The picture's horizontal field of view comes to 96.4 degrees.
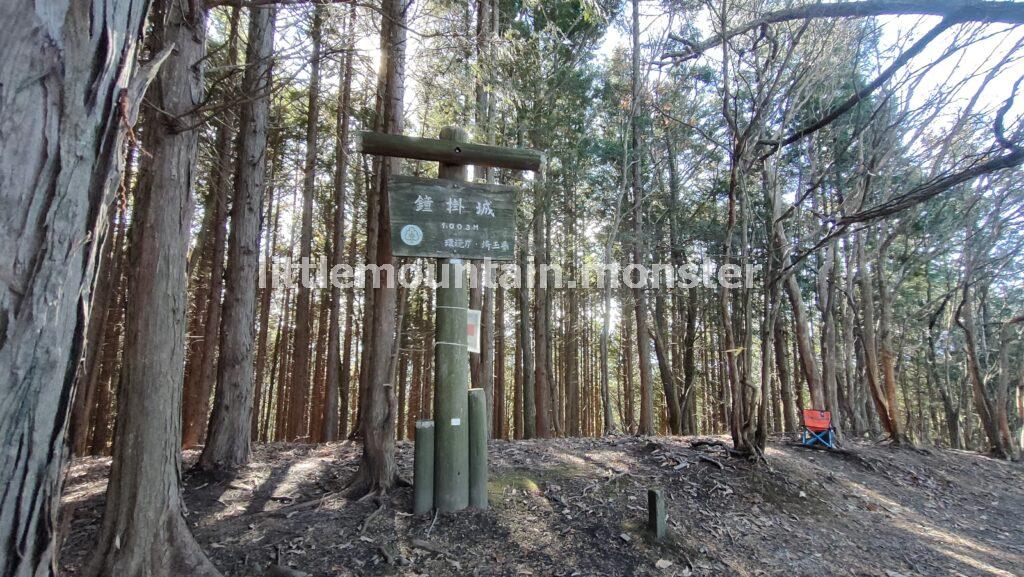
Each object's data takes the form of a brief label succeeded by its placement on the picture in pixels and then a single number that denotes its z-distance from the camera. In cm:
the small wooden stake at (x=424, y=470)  372
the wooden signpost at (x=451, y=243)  377
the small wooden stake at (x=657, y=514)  357
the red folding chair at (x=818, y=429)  691
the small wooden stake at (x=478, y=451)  385
